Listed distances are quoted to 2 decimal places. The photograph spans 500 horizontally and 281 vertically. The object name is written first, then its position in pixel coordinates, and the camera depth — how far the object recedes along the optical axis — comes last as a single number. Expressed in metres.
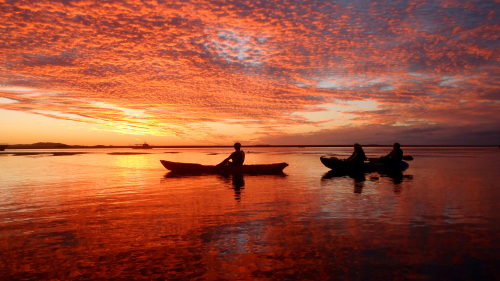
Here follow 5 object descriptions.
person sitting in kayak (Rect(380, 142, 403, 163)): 29.09
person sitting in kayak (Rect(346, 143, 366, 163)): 26.08
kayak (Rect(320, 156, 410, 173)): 26.42
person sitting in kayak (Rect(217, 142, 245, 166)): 25.41
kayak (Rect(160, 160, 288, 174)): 25.94
